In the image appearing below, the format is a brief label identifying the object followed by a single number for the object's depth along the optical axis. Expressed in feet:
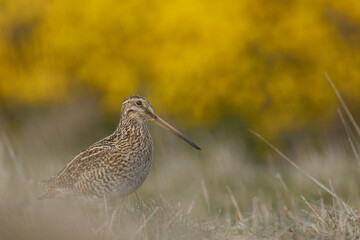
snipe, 34.65
